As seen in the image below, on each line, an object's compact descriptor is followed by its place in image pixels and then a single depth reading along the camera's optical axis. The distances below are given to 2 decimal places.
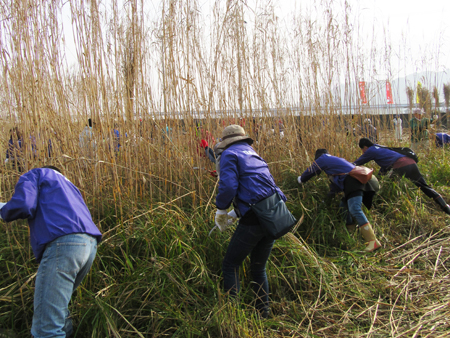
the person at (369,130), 5.03
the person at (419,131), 6.10
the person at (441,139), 6.32
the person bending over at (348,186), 3.35
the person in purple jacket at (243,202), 2.20
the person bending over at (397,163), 4.10
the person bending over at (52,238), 1.67
